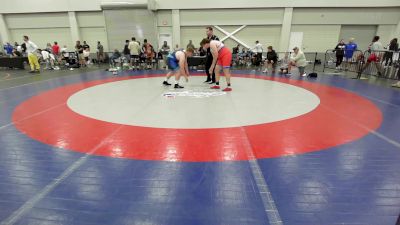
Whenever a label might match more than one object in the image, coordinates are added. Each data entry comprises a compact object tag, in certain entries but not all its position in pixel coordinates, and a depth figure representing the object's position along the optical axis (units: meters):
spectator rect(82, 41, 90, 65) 15.48
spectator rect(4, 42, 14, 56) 17.80
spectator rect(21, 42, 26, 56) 16.88
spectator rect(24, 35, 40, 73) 11.46
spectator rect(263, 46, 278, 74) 11.89
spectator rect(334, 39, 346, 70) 12.69
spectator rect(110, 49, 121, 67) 13.80
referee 8.26
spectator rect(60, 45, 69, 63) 14.61
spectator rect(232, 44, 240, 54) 16.19
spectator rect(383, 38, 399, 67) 9.85
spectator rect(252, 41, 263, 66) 14.83
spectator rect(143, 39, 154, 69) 13.32
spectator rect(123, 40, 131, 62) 14.12
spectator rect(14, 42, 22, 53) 16.75
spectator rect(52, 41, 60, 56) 16.61
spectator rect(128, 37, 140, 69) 12.48
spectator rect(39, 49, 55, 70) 13.92
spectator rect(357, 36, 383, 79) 9.94
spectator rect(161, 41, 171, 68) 15.07
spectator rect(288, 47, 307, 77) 9.79
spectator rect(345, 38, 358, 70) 12.72
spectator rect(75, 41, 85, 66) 14.69
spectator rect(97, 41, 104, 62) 17.22
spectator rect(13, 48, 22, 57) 15.84
